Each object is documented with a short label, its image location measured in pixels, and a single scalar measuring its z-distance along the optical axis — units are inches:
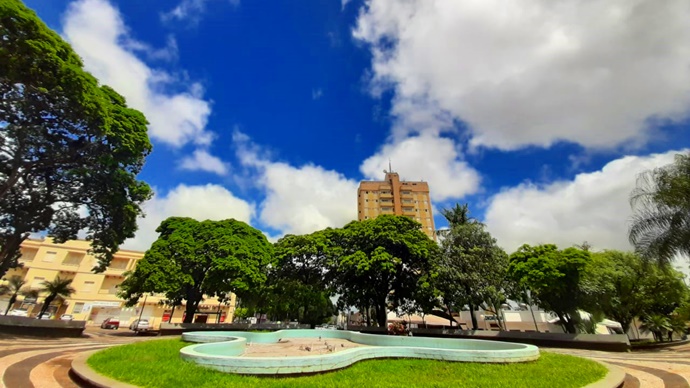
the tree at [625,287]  828.0
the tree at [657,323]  1029.8
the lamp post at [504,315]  1622.8
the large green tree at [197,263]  962.7
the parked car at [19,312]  1456.2
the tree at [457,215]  1301.7
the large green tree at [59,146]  628.4
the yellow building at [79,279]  1665.8
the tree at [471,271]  978.7
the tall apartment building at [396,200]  3331.7
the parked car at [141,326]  1180.6
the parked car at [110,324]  1502.3
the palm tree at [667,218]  525.0
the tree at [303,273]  1122.0
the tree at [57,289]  1029.8
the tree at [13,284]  1196.9
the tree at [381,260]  1072.8
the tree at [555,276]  842.8
